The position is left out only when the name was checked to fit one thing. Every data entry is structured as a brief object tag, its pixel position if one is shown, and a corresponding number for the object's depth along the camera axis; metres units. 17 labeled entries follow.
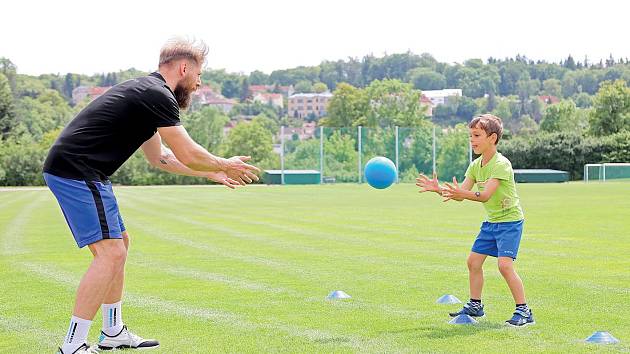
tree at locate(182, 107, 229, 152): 88.94
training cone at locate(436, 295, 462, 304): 10.25
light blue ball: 12.95
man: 7.03
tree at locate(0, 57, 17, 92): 146.43
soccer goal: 64.56
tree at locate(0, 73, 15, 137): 85.69
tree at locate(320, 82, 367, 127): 127.06
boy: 8.95
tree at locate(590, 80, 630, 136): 89.42
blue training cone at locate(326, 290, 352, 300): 10.60
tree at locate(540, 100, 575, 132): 123.31
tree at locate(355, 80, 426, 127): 124.12
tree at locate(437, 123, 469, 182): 66.31
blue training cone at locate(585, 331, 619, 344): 7.88
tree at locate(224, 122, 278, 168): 91.62
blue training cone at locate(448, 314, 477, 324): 8.95
